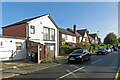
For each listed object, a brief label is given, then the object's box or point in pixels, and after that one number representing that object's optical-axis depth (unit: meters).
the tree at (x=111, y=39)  71.51
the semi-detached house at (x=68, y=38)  27.09
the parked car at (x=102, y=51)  23.02
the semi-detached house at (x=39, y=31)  14.98
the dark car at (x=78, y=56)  11.20
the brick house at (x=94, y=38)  58.00
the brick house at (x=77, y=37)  37.94
